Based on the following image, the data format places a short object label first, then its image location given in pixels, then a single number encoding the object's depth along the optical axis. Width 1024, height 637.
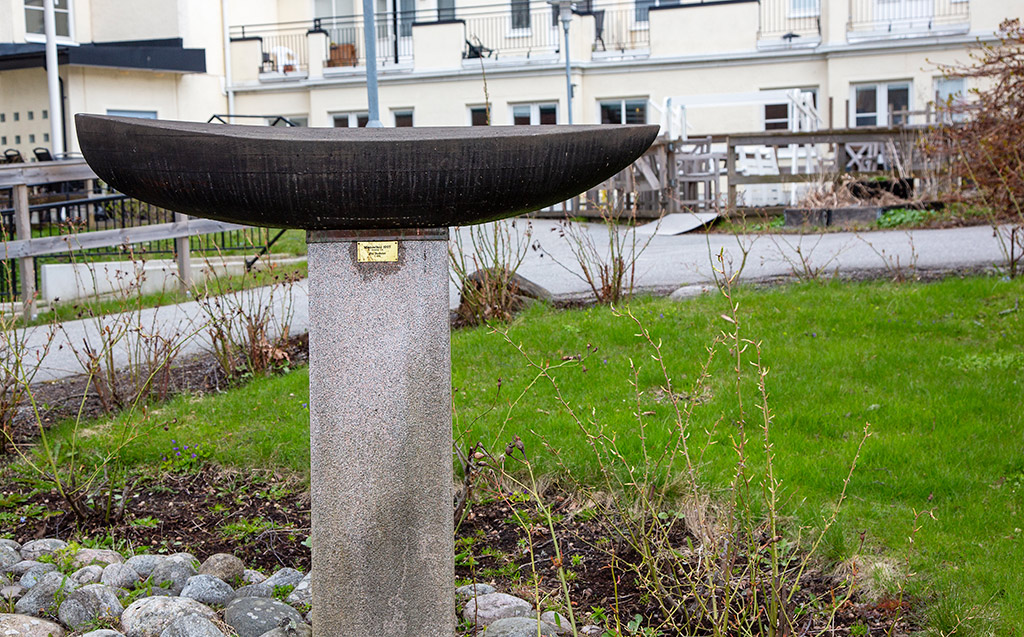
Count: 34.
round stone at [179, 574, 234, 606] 3.29
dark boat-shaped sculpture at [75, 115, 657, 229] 2.42
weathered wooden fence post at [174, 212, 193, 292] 9.23
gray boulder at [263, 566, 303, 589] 3.44
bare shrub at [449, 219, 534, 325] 6.84
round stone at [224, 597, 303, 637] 3.02
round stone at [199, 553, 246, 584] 3.53
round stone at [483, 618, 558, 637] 2.96
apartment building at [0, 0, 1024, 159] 20.67
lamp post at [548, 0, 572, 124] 19.62
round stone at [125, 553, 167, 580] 3.56
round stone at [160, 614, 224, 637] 2.88
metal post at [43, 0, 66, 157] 18.92
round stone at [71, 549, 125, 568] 3.58
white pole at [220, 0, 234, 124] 24.77
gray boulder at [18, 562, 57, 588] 3.40
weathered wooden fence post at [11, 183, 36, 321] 8.36
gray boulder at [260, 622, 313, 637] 2.96
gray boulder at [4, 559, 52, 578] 3.52
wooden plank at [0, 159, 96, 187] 8.50
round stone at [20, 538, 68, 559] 3.70
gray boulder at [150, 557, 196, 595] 3.47
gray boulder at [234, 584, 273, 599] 3.33
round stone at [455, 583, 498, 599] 3.34
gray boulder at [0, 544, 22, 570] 3.60
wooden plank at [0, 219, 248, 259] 8.27
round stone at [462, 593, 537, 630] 3.18
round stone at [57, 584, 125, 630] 3.16
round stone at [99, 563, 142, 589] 3.44
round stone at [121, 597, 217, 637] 3.01
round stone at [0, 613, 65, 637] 2.99
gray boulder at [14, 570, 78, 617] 3.24
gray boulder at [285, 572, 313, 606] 3.30
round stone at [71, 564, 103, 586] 3.41
